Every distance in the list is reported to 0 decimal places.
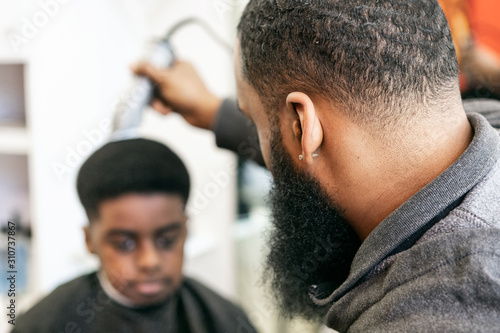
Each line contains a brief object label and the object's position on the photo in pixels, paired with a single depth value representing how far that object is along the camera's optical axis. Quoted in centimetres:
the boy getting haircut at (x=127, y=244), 87
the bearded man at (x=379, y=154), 52
